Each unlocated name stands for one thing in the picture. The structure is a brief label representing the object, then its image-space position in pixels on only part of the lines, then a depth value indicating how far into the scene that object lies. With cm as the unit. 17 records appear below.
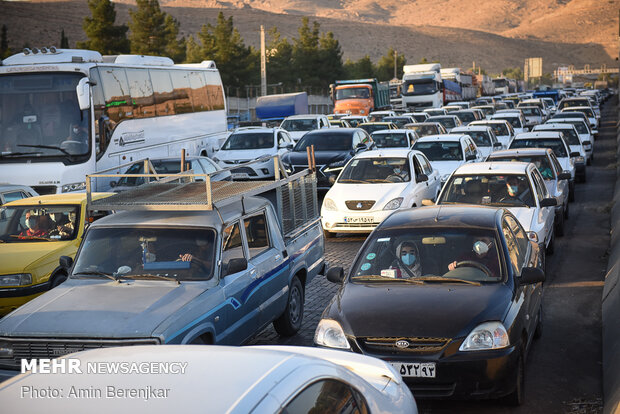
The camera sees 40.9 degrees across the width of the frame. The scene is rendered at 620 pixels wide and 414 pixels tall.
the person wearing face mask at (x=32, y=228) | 1084
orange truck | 5159
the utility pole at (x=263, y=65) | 5856
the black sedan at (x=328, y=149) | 2233
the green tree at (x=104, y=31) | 5906
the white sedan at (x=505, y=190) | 1232
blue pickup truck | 641
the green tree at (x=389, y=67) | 11128
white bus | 1820
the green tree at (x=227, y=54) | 7081
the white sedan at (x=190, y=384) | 327
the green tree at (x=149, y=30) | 6650
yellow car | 965
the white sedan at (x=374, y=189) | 1553
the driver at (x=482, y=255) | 756
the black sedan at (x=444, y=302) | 646
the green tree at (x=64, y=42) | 7972
